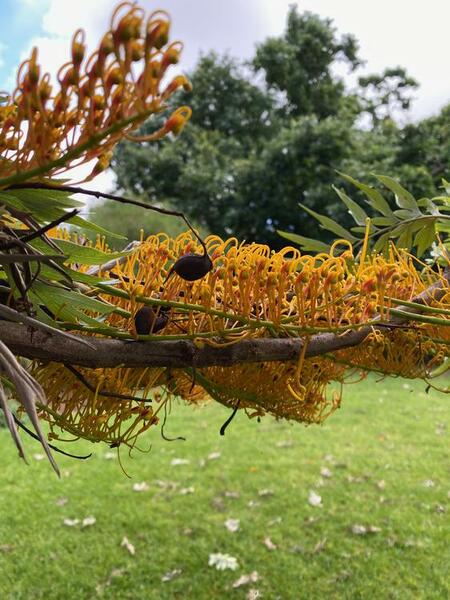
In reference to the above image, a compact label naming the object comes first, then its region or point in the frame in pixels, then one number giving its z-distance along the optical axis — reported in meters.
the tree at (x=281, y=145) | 7.88
